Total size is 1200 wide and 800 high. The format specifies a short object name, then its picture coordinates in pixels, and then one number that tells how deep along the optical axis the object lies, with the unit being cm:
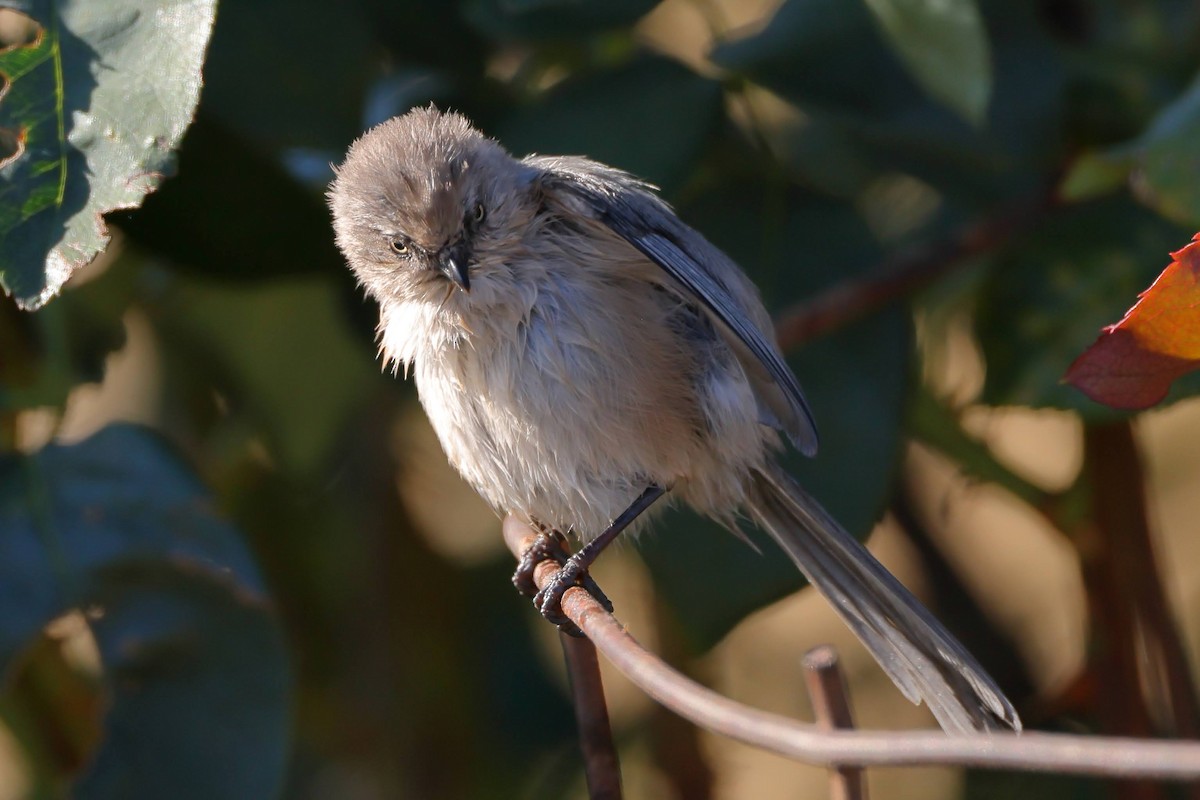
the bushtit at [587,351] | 423
